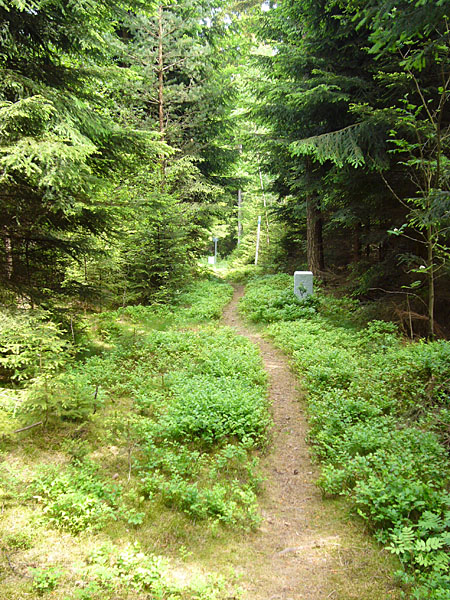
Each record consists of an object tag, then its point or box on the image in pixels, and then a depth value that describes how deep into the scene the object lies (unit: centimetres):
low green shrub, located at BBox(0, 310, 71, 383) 484
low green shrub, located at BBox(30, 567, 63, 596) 283
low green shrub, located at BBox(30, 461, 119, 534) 352
